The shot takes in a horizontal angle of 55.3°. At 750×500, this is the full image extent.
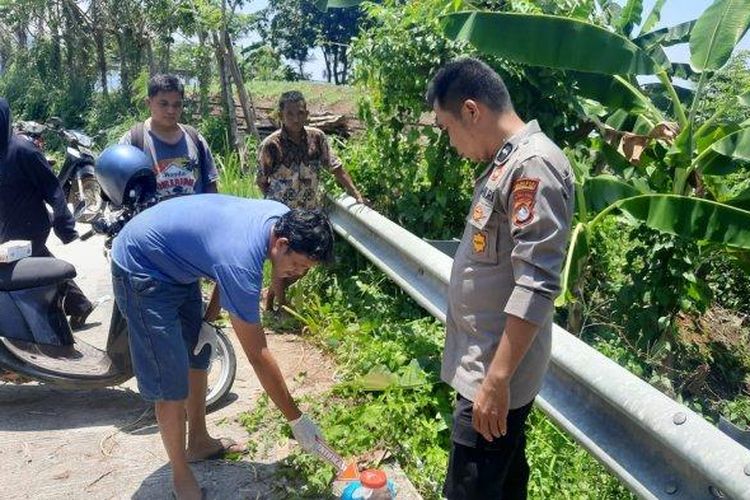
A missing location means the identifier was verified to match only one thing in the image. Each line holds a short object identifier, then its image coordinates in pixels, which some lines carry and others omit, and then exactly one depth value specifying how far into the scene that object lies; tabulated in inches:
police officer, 84.2
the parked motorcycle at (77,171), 336.5
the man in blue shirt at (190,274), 105.3
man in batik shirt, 209.6
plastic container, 107.9
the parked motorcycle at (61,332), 153.4
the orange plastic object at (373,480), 107.9
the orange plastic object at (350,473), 117.1
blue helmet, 155.3
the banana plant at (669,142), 161.6
